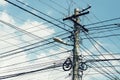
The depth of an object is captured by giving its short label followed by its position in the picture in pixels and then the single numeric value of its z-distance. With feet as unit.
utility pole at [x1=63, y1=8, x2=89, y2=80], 62.34
